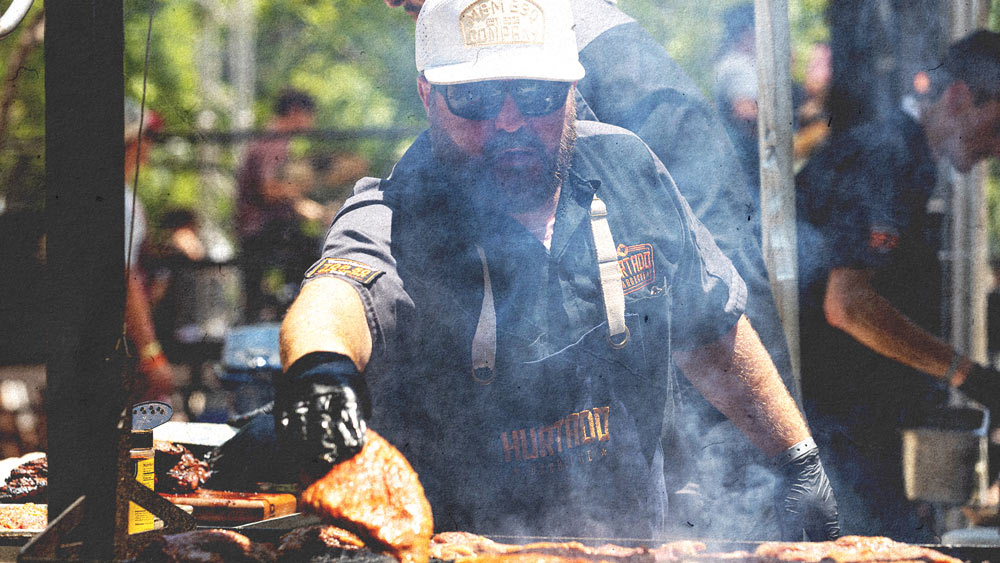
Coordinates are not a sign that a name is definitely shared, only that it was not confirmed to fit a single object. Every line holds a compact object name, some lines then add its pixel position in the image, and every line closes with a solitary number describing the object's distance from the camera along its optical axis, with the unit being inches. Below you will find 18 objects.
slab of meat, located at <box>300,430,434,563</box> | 75.0
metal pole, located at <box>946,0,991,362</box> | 181.3
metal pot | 155.6
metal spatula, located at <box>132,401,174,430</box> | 94.5
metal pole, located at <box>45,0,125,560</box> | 70.3
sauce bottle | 90.6
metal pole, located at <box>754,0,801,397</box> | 129.0
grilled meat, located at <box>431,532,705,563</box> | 83.0
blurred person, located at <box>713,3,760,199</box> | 154.7
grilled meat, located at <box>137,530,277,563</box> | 77.5
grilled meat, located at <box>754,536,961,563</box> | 84.5
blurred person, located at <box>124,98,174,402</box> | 166.7
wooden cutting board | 105.8
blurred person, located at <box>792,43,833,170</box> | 206.1
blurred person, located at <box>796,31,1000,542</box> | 143.0
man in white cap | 104.6
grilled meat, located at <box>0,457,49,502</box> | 113.0
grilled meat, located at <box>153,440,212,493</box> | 112.5
